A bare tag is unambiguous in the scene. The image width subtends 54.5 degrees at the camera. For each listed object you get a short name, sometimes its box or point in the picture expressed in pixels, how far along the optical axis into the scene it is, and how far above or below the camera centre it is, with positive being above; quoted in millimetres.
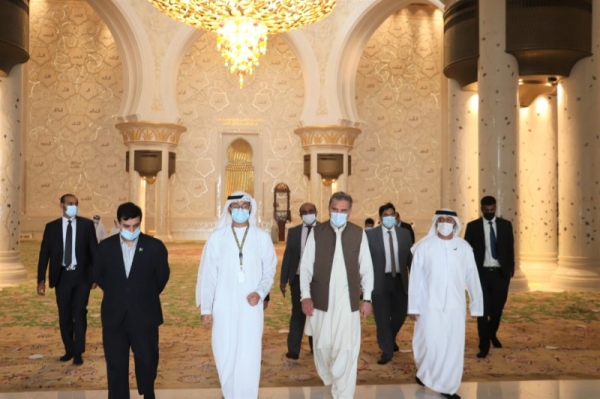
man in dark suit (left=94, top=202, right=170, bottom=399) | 2902 -477
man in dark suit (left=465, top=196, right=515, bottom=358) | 4531 -403
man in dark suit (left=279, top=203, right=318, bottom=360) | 4246 -446
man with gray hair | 3225 -462
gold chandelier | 10391 +3462
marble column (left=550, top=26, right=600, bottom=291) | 7359 +362
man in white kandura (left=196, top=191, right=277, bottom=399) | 3041 -467
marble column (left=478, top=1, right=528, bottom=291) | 6918 +1100
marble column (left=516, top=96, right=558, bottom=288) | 8453 +252
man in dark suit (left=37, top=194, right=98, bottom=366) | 4000 -483
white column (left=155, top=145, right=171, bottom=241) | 14317 +164
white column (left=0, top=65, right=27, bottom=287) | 7551 +398
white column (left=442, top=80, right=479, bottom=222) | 8320 +715
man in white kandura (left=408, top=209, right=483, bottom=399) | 3373 -567
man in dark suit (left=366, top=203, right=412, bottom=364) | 4363 -441
